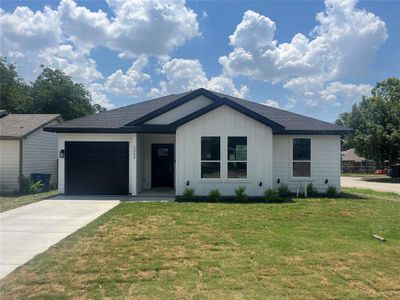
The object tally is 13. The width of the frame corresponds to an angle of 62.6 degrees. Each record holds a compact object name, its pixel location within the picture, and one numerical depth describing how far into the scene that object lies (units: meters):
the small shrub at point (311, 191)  14.16
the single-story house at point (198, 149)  13.05
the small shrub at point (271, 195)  12.58
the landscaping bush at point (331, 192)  14.08
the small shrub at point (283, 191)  14.11
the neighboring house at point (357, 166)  44.25
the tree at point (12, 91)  33.94
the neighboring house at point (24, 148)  15.76
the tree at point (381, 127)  30.61
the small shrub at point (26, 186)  15.29
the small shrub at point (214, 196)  12.49
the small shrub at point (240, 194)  12.55
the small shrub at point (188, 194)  12.61
